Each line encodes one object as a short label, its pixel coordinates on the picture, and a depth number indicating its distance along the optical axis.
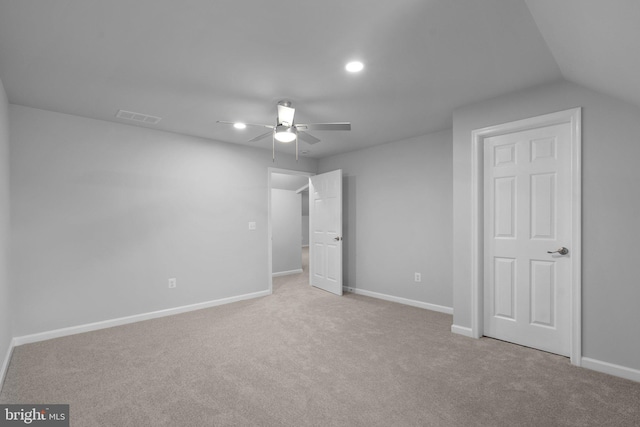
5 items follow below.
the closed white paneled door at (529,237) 2.78
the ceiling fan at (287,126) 2.90
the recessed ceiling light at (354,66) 2.33
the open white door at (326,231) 5.16
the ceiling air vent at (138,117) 3.39
